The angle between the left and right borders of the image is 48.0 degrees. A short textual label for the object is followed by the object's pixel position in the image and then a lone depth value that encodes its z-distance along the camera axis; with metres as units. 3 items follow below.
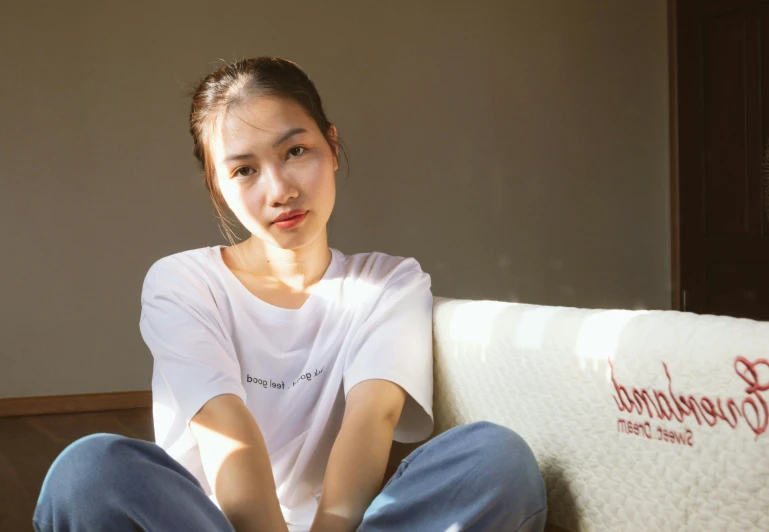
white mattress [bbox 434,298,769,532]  0.78
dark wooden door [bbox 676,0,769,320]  3.55
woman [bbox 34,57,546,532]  0.96
